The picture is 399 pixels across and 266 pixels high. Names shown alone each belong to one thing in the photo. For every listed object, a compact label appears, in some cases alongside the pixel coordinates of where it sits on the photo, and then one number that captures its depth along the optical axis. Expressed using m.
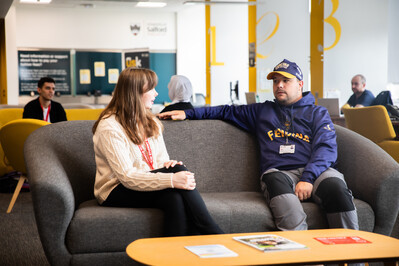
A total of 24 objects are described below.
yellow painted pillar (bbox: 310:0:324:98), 8.08
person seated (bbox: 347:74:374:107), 7.59
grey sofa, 2.72
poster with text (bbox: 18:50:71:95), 13.19
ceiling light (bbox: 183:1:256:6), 10.93
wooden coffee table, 1.89
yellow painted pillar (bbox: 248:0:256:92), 10.65
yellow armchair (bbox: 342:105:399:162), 5.41
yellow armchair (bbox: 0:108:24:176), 6.07
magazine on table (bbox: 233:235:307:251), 2.06
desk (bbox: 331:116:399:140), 6.79
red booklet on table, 2.18
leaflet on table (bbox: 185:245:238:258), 1.94
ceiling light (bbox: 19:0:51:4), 11.87
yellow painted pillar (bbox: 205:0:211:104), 12.84
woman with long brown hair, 2.75
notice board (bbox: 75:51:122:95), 13.50
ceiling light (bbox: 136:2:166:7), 12.41
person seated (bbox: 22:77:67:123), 5.96
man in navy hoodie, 2.93
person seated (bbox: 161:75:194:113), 5.35
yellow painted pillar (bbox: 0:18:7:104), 13.32
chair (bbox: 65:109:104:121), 6.29
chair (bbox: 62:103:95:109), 7.06
